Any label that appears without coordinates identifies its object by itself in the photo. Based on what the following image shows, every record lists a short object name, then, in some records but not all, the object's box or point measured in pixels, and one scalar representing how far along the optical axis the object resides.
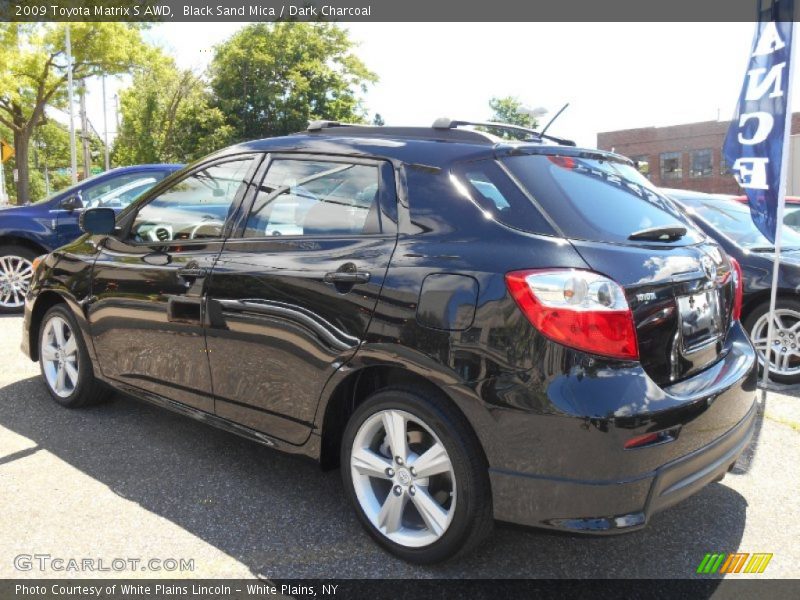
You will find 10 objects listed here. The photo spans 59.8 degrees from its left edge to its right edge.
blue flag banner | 4.75
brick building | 53.62
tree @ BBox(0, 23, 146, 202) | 23.89
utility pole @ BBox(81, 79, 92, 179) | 32.59
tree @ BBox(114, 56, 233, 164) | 37.50
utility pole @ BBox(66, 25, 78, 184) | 24.75
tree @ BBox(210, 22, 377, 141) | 40.75
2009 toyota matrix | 2.34
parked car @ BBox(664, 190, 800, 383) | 5.51
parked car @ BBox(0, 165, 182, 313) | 8.26
